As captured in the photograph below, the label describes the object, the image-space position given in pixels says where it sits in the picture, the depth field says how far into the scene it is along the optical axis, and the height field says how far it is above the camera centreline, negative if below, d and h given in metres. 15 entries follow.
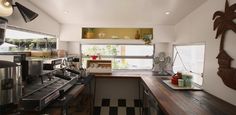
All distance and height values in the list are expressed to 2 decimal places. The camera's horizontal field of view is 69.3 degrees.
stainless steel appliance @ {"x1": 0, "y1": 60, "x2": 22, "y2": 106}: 1.05 -0.20
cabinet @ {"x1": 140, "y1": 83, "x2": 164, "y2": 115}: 1.77 -0.57
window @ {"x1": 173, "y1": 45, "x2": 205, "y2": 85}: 2.52 -0.07
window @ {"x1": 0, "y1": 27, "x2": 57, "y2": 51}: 1.94 +0.17
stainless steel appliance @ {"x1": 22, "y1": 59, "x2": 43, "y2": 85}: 1.73 -0.18
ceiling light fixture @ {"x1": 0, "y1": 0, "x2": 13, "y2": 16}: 1.23 +0.33
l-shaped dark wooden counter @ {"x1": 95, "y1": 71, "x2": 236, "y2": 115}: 1.44 -0.46
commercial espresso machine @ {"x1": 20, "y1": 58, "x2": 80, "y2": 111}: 1.36 -0.36
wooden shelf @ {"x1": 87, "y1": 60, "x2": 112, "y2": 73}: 3.40 -0.25
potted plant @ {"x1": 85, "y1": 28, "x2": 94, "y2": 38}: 3.55 +0.44
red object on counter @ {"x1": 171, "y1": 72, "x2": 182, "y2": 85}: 2.39 -0.32
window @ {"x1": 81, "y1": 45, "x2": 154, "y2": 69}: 3.83 +0.04
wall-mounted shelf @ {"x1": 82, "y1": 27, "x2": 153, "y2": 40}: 3.64 +0.47
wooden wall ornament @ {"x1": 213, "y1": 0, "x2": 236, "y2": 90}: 1.59 +0.19
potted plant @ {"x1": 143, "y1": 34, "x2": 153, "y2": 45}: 3.45 +0.32
